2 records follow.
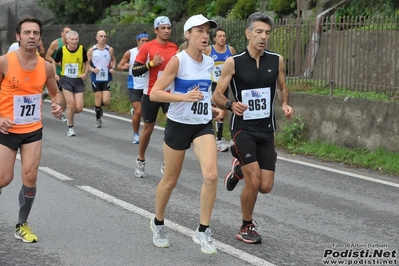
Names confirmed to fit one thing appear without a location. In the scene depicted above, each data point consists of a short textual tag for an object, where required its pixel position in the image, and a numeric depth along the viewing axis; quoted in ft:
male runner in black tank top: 39.84
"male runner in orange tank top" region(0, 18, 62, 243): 39.03
